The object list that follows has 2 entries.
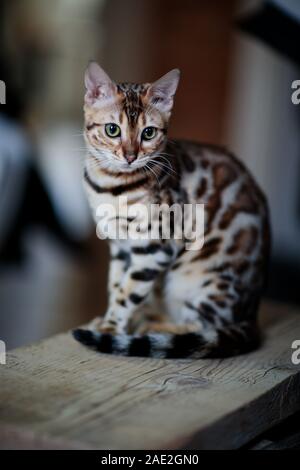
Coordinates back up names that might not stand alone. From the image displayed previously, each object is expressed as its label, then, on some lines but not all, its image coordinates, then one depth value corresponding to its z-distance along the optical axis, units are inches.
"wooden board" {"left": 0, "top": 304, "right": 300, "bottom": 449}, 41.8
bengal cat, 55.9
